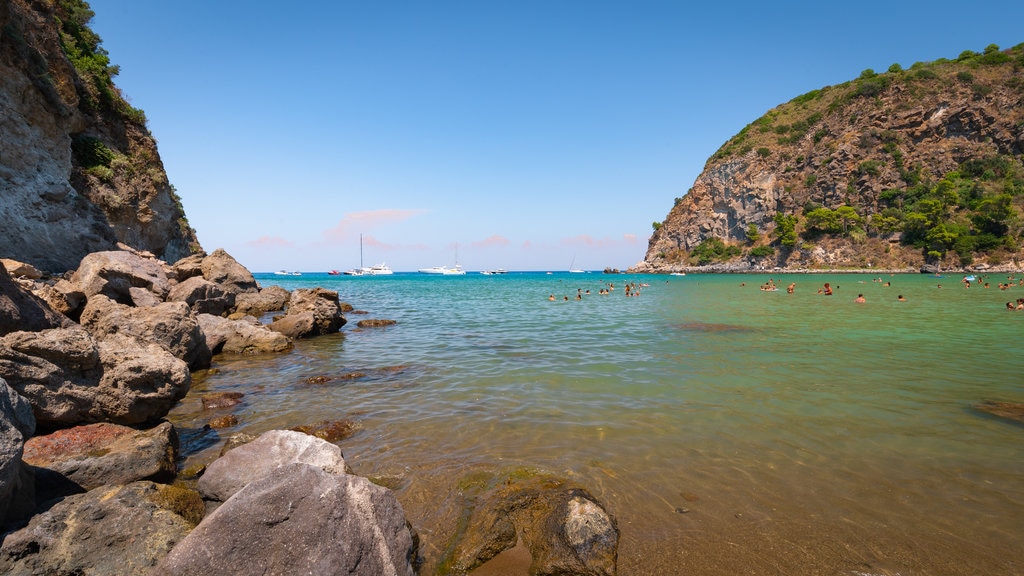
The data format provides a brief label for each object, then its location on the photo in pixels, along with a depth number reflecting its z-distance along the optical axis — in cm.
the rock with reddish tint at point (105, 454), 455
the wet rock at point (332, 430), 734
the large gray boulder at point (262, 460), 466
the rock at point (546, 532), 410
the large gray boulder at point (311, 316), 1812
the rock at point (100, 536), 329
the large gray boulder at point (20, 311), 596
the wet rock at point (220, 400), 912
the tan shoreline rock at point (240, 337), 1477
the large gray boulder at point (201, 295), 1669
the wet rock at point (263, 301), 2372
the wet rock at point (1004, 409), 779
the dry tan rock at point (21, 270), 1260
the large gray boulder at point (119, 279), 1246
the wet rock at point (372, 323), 2217
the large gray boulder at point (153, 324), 964
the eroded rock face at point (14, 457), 320
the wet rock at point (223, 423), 798
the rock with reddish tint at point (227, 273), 2327
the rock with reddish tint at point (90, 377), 529
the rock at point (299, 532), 303
